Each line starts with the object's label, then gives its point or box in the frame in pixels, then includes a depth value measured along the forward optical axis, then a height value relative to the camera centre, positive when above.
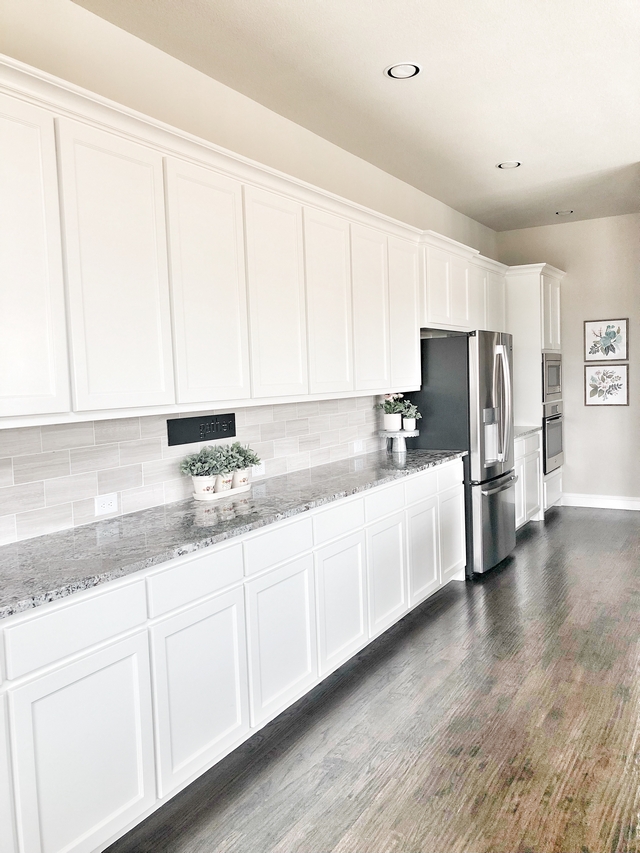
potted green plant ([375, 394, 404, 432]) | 4.42 -0.21
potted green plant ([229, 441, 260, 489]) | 3.07 -0.34
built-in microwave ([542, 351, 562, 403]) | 6.28 +0.01
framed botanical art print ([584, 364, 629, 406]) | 6.65 -0.09
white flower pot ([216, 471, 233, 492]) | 2.99 -0.42
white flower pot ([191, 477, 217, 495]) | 2.91 -0.42
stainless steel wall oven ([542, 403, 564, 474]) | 6.27 -0.57
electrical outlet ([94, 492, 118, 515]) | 2.58 -0.44
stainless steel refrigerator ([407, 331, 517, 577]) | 4.47 -0.24
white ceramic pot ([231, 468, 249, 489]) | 3.07 -0.42
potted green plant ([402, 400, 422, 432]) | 4.45 -0.23
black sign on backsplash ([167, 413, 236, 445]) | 2.96 -0.18
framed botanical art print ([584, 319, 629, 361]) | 6.62 +0.37
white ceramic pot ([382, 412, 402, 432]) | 4.41 -0.26
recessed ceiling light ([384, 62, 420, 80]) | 3.13 +1.51
